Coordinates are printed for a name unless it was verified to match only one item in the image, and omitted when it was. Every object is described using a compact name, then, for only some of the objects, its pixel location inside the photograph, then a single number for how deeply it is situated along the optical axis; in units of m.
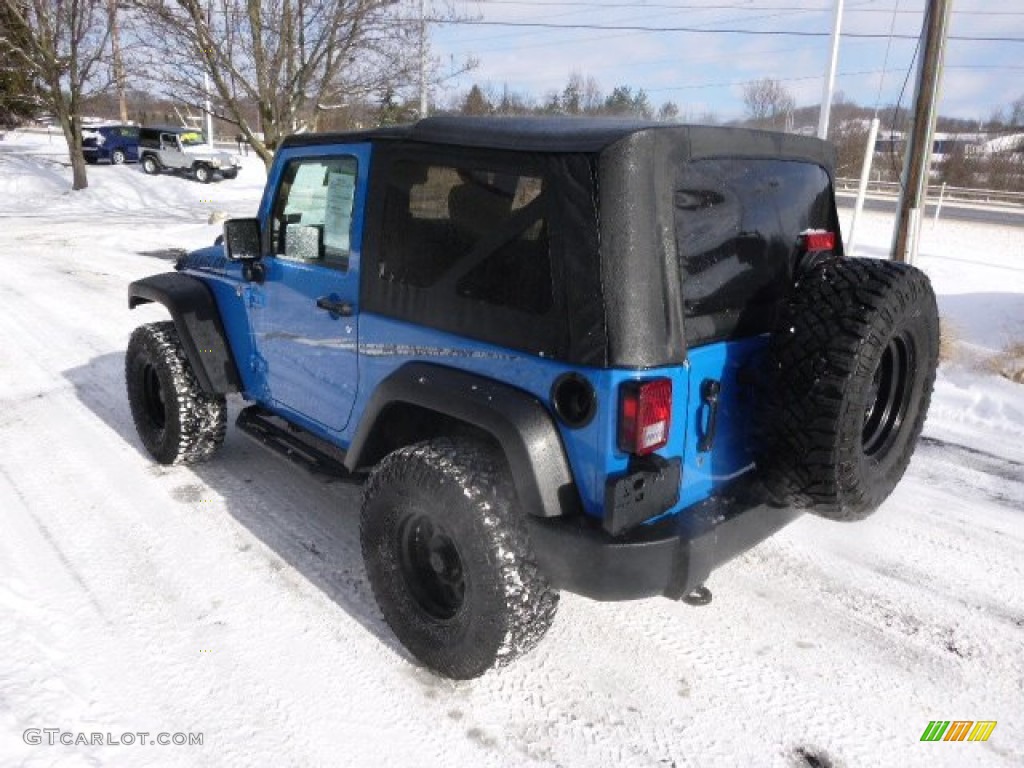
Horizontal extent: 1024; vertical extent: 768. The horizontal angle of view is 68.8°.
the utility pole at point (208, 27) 11.09
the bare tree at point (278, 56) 11.02
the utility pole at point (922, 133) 6.93
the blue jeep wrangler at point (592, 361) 2.21
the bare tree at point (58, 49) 19.14
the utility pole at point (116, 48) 12.50
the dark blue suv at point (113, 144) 29.94
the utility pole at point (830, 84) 12.91
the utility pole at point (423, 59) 12.06
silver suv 26.42
